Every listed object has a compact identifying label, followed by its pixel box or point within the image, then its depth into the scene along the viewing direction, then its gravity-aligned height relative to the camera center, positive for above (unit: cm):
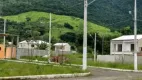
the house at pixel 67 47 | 10942 -63
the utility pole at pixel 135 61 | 3728 -169
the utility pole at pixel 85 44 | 2942 +9
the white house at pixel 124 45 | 6675 +4
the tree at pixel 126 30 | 8963 +381
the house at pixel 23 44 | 9193 +21
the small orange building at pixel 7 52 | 4481 -97
